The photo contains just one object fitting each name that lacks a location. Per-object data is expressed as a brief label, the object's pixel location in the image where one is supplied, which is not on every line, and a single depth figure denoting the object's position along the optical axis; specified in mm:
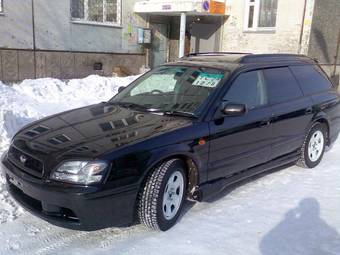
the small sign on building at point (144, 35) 14477
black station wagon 3164
